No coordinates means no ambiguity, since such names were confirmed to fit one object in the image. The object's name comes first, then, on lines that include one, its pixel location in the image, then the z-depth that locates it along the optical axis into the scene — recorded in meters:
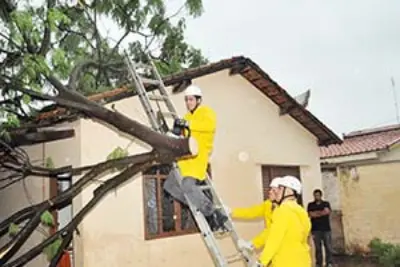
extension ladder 5.03
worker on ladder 5.18
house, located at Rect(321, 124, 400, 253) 13.26
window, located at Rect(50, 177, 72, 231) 8.48
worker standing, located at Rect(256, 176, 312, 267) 4.34
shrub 11.77
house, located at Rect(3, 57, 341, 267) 7.88
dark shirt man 11.08
